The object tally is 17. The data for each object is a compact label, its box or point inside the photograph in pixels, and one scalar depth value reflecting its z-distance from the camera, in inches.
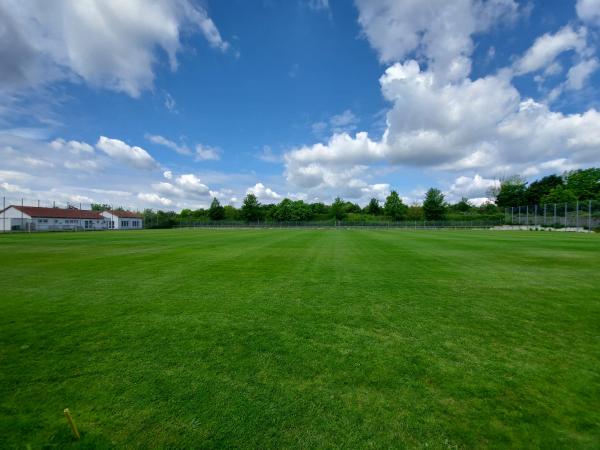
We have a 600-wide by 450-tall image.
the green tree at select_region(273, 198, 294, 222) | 3331.7
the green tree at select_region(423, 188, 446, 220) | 3097.9
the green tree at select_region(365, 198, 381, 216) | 3612.2
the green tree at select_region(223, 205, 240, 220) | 3604.1
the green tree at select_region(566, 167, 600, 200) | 2603.3
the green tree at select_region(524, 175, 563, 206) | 3132.4
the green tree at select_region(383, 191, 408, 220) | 3248.0
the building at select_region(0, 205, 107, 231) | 2039.9
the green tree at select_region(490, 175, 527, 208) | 3289.9
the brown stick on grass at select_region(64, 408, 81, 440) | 93.0
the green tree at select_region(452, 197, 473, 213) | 3690.9
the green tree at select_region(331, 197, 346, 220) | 3284.9
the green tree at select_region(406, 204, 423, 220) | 3099.9
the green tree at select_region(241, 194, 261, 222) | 3336.6
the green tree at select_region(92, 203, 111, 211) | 4074.6
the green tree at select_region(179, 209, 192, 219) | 4282.7
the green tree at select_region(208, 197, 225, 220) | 3398.1
